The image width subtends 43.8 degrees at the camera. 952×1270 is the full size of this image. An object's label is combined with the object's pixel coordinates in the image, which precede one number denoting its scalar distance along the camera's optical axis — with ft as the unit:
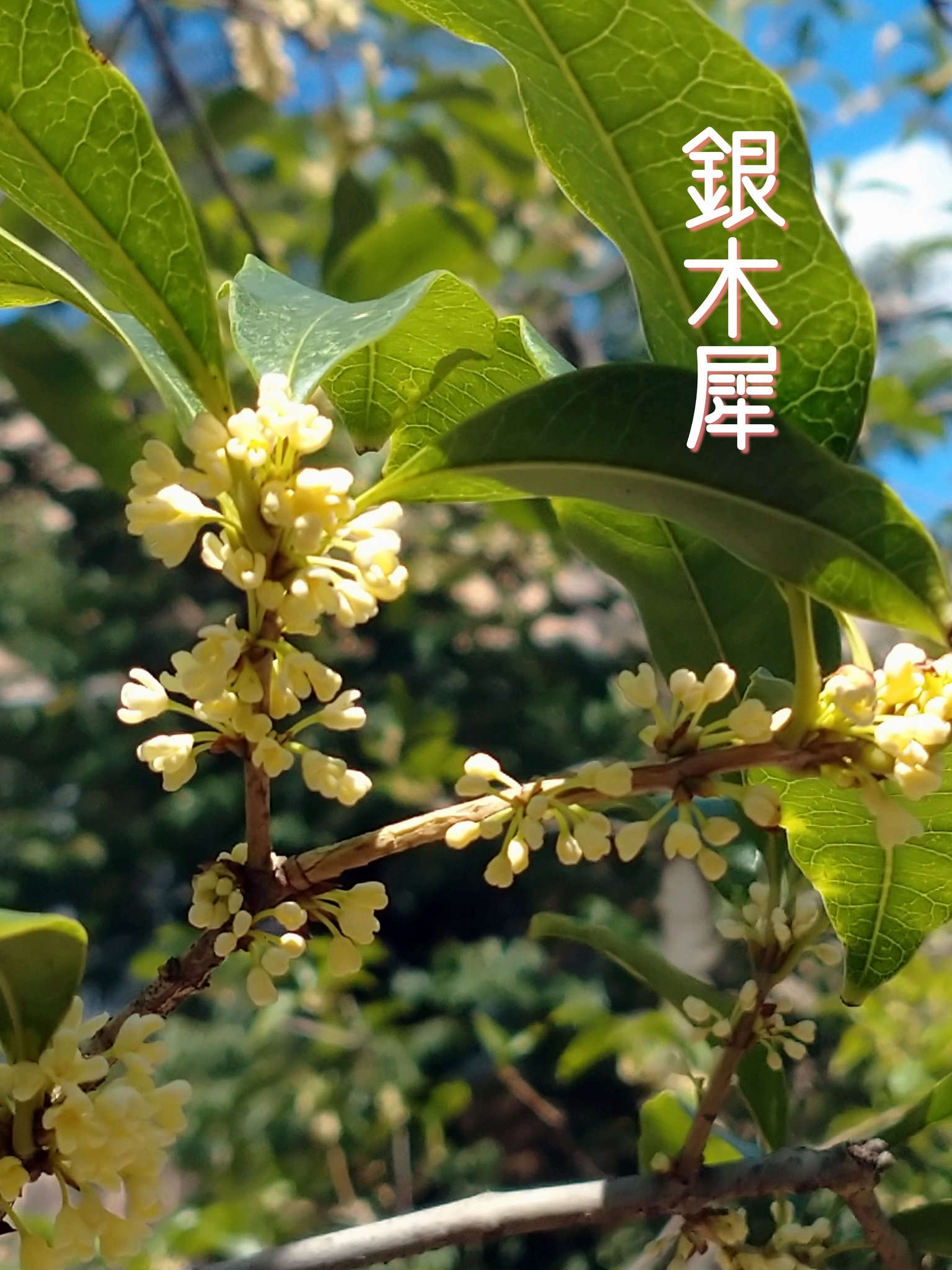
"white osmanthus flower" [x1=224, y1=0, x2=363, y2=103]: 6.03
